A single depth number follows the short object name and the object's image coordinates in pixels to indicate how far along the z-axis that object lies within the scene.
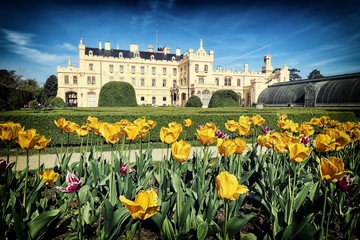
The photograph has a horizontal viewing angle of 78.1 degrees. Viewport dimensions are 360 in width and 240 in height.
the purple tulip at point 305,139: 3.14
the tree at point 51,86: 55.19
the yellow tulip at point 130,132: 2.28
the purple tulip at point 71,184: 1.67
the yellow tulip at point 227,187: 1.46
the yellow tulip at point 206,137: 2.45
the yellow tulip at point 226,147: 2.27
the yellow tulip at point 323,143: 2.18
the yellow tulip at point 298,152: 1.98
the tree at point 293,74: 69.81
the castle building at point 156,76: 41.72
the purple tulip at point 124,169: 2.36
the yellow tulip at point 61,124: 3.00
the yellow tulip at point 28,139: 2.04
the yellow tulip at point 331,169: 1.66
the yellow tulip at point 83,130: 3.12
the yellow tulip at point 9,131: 2.11
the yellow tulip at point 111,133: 2.15
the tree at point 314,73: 69.84
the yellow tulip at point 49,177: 2.25
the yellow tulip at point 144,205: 1.27
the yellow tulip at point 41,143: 2.46
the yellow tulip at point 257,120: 3.83
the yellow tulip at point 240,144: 2.46
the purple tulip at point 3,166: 1.92
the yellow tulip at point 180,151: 1.95
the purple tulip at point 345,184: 1.89
